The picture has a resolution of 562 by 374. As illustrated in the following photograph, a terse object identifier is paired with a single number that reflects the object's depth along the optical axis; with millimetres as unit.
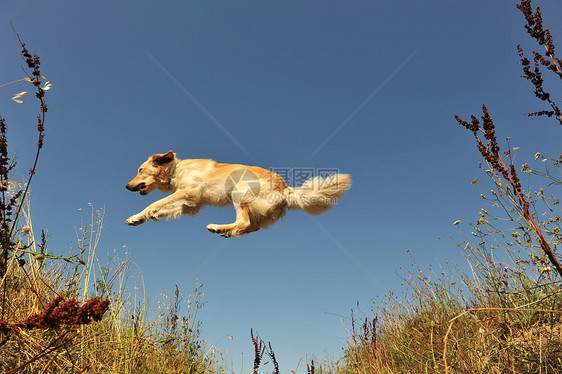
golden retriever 1776
